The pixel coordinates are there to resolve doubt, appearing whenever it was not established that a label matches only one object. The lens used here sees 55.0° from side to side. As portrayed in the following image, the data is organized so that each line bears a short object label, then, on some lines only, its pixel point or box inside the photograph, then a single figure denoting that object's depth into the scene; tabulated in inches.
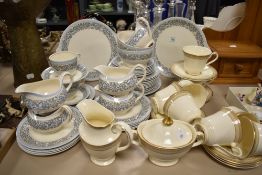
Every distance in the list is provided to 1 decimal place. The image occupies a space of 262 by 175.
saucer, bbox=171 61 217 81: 30.7
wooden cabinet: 34.1
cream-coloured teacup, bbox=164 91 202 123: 24.9
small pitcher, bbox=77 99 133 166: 21.5
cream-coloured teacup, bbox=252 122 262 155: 21.8
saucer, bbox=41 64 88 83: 29.6
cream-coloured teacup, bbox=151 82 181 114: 27.6
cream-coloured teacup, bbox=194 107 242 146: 23.0
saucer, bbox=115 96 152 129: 26.6
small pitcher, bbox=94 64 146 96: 25.5
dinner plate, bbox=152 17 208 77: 35.7
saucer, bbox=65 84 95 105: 30.3
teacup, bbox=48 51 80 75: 28.5
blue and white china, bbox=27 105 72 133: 24.0
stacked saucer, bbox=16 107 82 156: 23.8
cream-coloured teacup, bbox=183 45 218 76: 30.2
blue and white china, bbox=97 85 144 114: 26.3
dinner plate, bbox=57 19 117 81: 35.7
